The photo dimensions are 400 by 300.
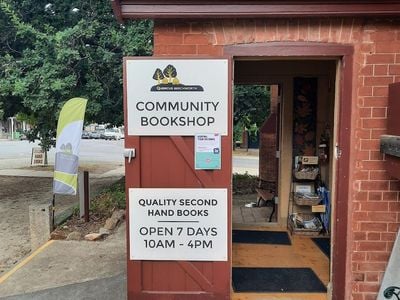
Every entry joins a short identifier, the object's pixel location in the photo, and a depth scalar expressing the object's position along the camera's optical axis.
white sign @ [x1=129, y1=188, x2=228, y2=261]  3.53
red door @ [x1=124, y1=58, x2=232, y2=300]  3.50
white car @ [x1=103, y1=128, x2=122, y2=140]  48.69
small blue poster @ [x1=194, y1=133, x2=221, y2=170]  3.47
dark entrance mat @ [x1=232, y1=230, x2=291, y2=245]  5.50
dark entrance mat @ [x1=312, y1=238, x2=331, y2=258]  5.12
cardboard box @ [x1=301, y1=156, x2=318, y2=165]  5.93
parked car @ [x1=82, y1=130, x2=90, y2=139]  51.05
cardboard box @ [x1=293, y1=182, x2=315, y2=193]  6.03
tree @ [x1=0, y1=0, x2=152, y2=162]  7.68
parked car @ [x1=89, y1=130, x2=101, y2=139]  50.56
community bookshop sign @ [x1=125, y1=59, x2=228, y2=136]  3.40
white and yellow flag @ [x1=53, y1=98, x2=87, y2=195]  6.20
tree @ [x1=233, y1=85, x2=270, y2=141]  12.02
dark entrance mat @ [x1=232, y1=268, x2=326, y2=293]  3.99
